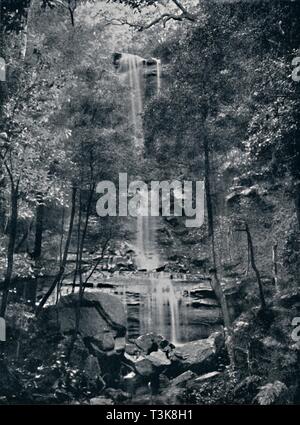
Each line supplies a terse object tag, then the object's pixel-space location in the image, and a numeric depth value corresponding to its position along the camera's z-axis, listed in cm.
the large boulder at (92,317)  1406
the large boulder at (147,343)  1459
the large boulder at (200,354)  1345
